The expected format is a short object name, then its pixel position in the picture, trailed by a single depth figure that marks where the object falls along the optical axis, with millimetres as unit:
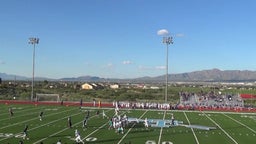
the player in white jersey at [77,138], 16198
